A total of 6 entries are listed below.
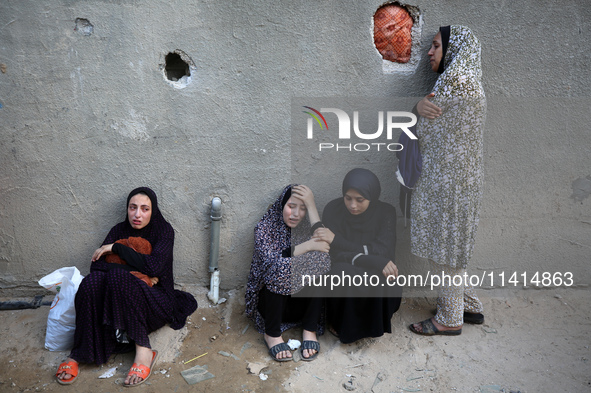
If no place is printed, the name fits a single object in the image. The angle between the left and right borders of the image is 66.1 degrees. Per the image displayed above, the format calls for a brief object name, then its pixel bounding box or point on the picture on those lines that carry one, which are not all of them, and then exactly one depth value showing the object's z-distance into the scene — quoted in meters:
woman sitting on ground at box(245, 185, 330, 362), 2.96
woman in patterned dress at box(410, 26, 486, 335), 2.82
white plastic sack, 2.96
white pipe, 3.37
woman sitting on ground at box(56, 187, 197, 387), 2.80
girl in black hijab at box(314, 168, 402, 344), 2.96
